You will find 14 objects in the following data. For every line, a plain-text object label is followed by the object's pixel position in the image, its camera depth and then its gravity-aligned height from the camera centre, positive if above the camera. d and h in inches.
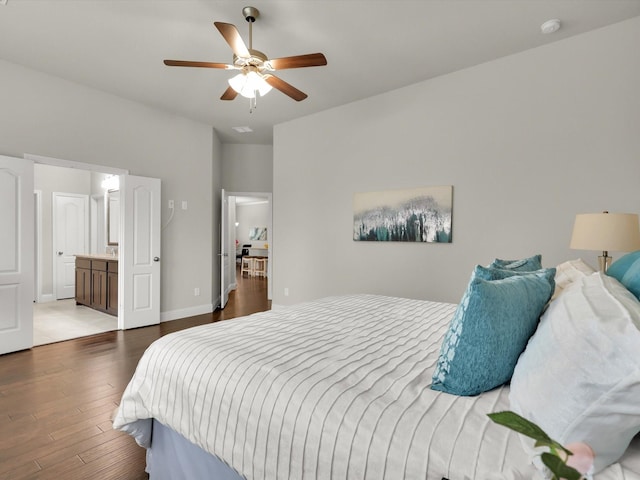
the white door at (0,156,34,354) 131.6 -8.0
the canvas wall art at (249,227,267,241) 464.2 +2.9
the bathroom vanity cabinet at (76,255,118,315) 191.9 -29.0
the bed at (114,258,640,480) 33.7 -20.6
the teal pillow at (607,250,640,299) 42.7 -5.3
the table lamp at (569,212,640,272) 88.4 +1.2
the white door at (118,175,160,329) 169.2 -9.4
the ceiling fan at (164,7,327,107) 95.7 +50.5
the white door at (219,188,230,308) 221.6 -8.2
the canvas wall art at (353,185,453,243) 146.6 +9.7
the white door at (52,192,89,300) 240.5 -1.5
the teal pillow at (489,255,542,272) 72.4 -6.2
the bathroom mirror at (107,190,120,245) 243.3 +12.5
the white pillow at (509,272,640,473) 26.9 -12.2
